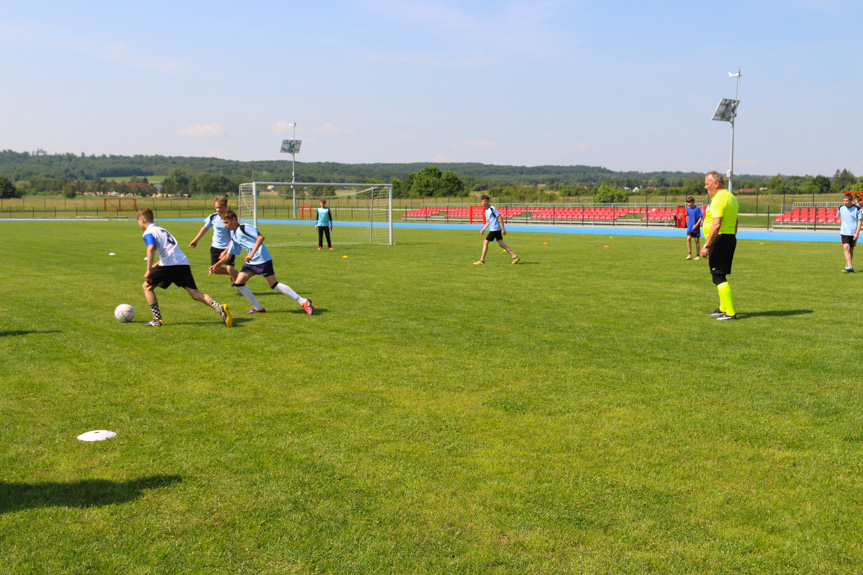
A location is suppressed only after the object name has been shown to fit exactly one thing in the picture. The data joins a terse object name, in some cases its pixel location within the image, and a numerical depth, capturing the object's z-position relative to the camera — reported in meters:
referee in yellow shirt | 9.73
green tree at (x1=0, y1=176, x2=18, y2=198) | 103.38
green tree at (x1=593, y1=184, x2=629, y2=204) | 90.70
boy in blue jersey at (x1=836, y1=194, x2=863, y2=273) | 15.85
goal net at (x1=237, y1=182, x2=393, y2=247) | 27.16
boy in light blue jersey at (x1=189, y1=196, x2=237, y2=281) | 12.90
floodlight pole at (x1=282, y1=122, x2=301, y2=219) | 66.31
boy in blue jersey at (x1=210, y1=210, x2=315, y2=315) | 10.71
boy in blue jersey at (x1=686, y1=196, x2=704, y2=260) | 19.97
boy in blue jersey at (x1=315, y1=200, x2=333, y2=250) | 24.97
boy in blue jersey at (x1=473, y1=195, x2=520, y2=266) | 18.33
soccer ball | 9.96
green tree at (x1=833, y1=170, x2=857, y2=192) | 86.78
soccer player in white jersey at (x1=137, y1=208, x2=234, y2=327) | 9.60
